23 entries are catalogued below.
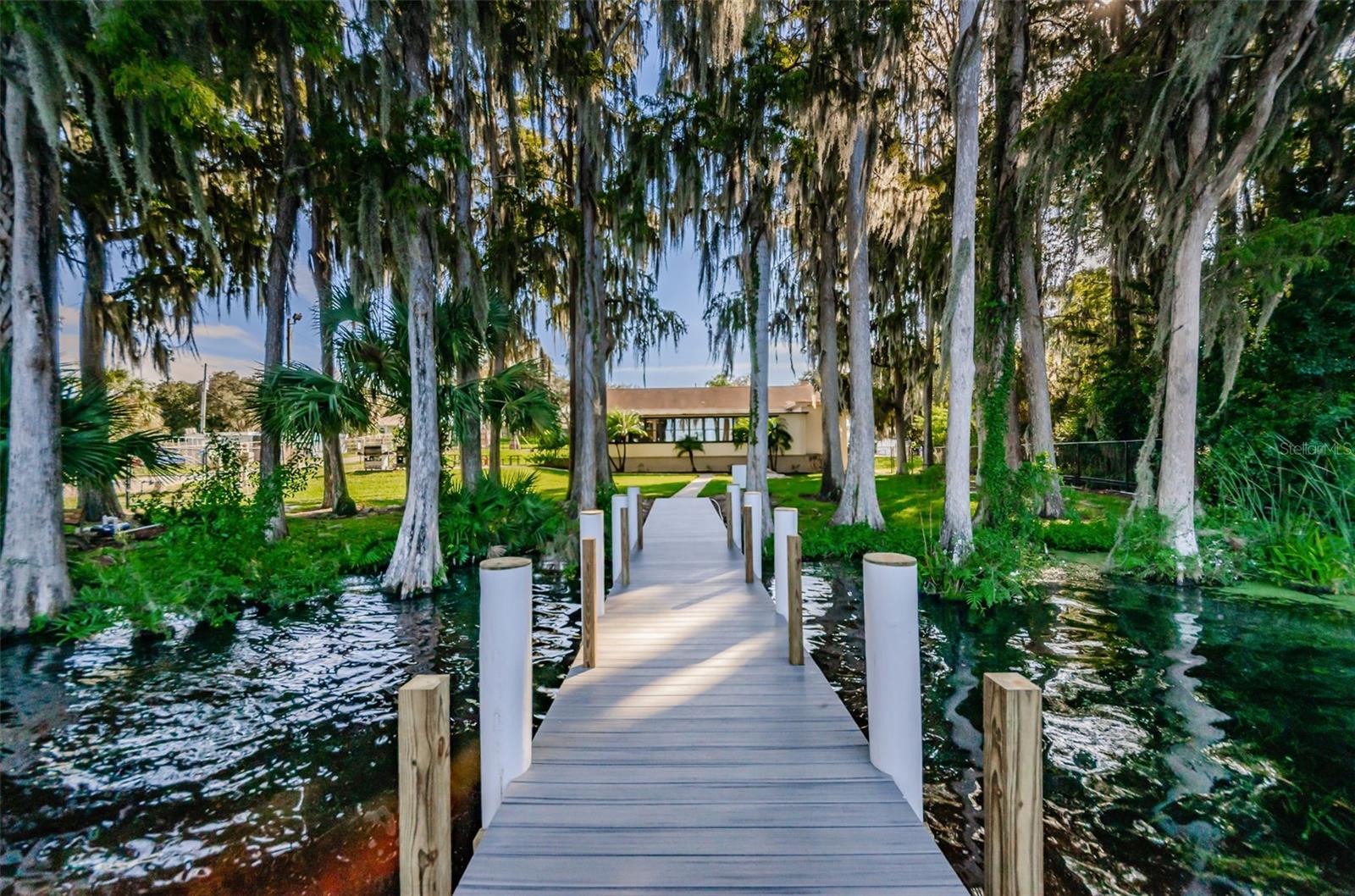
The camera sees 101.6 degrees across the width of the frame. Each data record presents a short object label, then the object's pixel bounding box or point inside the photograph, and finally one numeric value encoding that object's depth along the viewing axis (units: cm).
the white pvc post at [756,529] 589
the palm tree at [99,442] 616
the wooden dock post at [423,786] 172
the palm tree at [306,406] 769
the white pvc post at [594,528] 466
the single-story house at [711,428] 2359
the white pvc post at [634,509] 719
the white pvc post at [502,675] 234
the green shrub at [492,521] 875
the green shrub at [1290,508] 666
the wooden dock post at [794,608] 373
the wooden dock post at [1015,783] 160
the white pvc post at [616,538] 604
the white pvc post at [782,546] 477
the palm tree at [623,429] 2294
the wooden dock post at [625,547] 601
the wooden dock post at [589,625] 378
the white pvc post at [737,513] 753
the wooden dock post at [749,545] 589
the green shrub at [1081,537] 882
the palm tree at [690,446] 2391
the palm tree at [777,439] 2277
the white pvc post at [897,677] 240
